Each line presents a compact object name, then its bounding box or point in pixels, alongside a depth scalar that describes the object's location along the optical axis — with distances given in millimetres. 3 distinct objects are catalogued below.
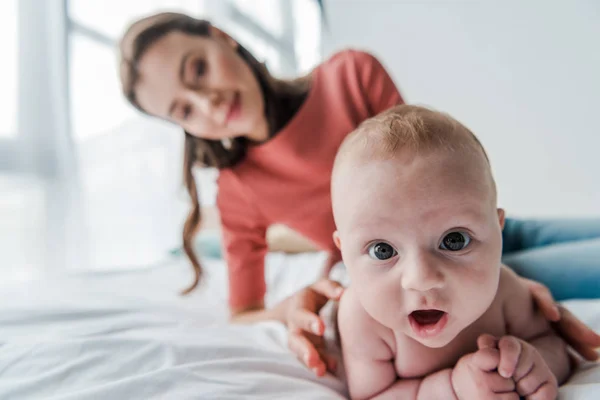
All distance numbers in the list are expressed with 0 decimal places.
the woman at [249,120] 878
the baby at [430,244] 414
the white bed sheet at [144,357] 459
